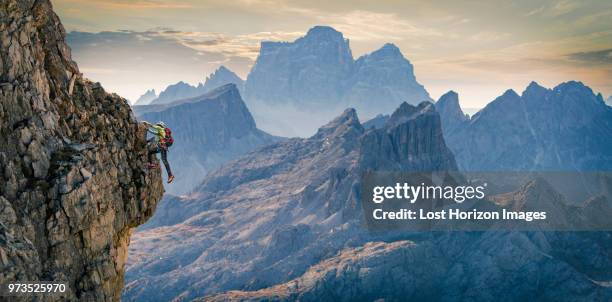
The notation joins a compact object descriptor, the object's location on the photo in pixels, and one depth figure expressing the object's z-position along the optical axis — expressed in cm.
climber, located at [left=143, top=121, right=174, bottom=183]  5602
